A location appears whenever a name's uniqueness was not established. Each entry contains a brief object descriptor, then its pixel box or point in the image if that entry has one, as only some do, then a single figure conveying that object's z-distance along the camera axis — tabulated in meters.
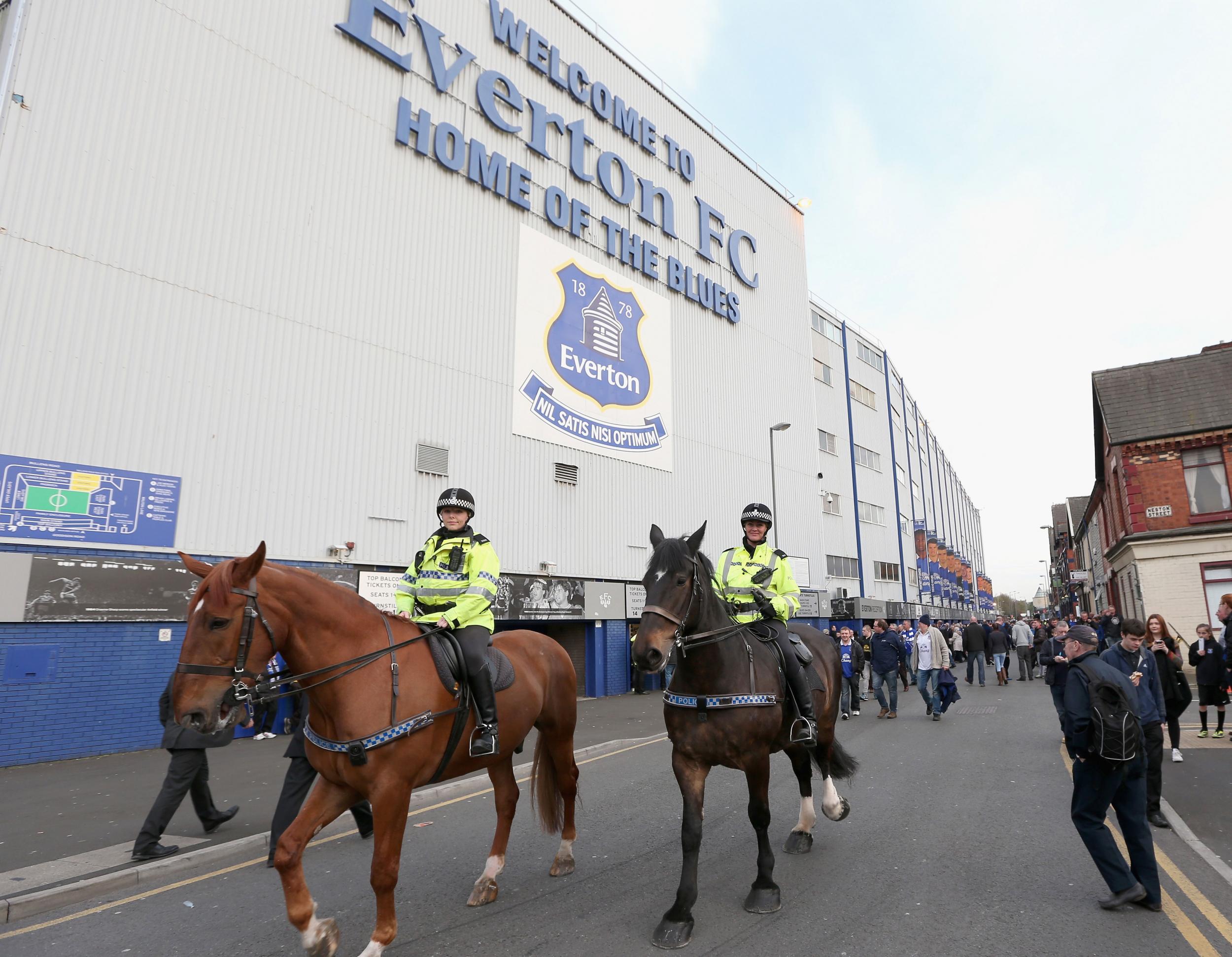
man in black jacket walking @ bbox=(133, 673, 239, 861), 6.12
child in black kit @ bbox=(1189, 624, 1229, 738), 11.21
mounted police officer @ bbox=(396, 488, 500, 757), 4.87
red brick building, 25.38
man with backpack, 4.71
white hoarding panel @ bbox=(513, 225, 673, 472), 21.20
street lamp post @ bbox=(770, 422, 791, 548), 27.45
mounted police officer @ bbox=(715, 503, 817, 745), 5.77
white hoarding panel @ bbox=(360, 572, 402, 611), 15.97
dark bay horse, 4.56
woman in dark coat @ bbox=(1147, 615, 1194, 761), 9.09
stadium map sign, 11.67
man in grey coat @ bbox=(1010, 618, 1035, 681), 25.67
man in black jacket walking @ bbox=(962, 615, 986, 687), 23.61
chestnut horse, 3.79
